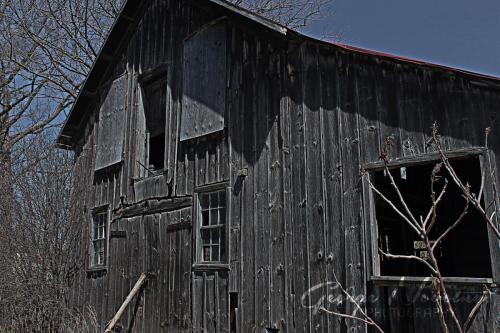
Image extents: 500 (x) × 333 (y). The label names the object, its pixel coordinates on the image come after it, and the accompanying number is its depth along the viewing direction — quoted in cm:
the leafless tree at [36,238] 1258
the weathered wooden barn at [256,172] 641
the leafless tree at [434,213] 411
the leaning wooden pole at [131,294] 998
